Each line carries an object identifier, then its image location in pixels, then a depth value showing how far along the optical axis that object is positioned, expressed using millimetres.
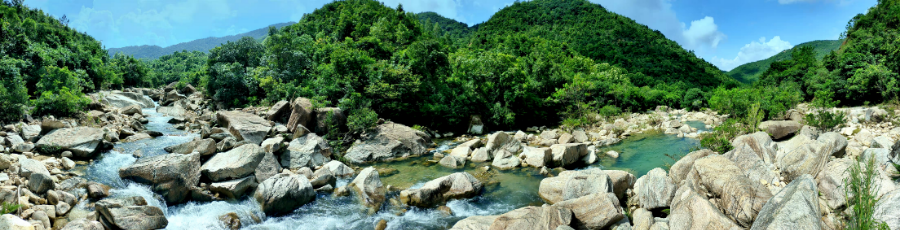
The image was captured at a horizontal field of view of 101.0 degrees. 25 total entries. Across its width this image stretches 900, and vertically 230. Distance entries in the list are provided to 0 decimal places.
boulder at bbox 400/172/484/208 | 11617
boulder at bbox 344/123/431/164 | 18547
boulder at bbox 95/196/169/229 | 8859
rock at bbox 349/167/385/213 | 11734
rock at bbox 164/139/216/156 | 12922
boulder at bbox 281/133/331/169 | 15414
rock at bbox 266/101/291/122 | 20125
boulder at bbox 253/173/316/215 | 10719
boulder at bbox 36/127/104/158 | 12797
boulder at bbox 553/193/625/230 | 9016
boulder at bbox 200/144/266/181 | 11797
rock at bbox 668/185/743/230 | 6816
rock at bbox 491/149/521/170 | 16417
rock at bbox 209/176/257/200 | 11312
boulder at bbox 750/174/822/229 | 5457
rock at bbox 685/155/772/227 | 7344
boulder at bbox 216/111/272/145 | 16719
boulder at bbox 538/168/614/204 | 10852
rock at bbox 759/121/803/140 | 18359
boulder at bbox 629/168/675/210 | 9492
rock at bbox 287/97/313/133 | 19484
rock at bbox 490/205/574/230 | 8258
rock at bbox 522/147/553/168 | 15945
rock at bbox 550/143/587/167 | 16031
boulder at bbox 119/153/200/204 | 10969
